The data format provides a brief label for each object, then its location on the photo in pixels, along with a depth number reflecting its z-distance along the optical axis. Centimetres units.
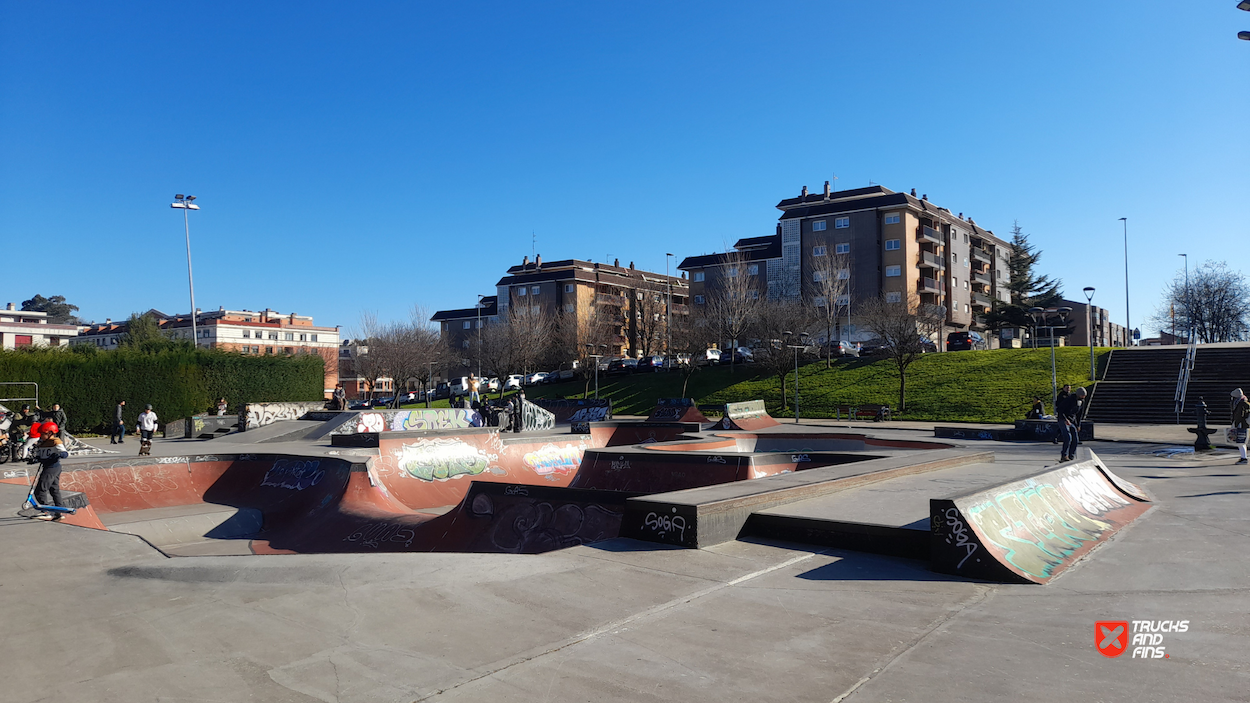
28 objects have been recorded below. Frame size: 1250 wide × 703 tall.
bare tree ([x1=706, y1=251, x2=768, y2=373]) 5162
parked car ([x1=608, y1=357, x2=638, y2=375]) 5469
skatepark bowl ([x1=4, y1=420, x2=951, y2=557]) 950
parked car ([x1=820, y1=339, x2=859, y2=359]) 4553
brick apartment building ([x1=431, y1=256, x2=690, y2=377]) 7138
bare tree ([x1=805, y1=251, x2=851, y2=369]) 5053
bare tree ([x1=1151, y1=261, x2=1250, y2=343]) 5472
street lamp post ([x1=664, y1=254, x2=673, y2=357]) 5366
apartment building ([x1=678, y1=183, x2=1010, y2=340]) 5969
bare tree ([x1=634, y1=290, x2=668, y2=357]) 6494
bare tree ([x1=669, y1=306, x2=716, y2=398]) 4678
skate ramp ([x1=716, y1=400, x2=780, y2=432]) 2648
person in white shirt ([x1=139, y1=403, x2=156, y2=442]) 2161
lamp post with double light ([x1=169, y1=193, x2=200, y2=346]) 3422
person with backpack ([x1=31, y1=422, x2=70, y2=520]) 939
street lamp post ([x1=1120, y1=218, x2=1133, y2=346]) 5248
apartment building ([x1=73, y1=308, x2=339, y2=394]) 8588
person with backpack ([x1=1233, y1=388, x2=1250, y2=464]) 1412
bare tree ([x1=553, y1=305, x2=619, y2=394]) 5573
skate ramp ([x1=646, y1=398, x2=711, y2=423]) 2720
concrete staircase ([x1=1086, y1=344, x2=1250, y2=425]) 2784
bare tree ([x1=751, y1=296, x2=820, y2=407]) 3894
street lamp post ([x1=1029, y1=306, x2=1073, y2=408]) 2772
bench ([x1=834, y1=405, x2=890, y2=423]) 3189
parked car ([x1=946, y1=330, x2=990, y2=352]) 4697
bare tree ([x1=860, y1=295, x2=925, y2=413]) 3459
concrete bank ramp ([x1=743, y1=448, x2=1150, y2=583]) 563
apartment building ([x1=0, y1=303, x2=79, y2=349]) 8038
